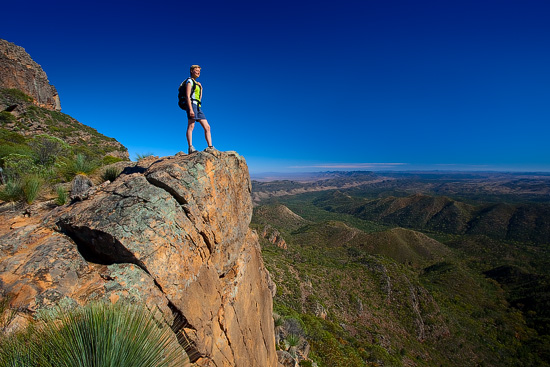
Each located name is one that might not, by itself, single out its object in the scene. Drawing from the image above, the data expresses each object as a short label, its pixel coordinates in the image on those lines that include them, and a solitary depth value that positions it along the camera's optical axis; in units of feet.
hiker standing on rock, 23.61
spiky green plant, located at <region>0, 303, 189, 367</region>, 6.42
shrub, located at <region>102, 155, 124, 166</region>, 57.36
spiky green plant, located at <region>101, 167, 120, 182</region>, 31.19
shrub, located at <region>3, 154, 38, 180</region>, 35.96
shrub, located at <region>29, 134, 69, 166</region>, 44.85
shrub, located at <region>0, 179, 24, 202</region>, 26.03
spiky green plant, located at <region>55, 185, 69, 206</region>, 25.05
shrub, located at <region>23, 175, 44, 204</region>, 26.42
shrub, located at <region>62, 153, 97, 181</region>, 38.32
